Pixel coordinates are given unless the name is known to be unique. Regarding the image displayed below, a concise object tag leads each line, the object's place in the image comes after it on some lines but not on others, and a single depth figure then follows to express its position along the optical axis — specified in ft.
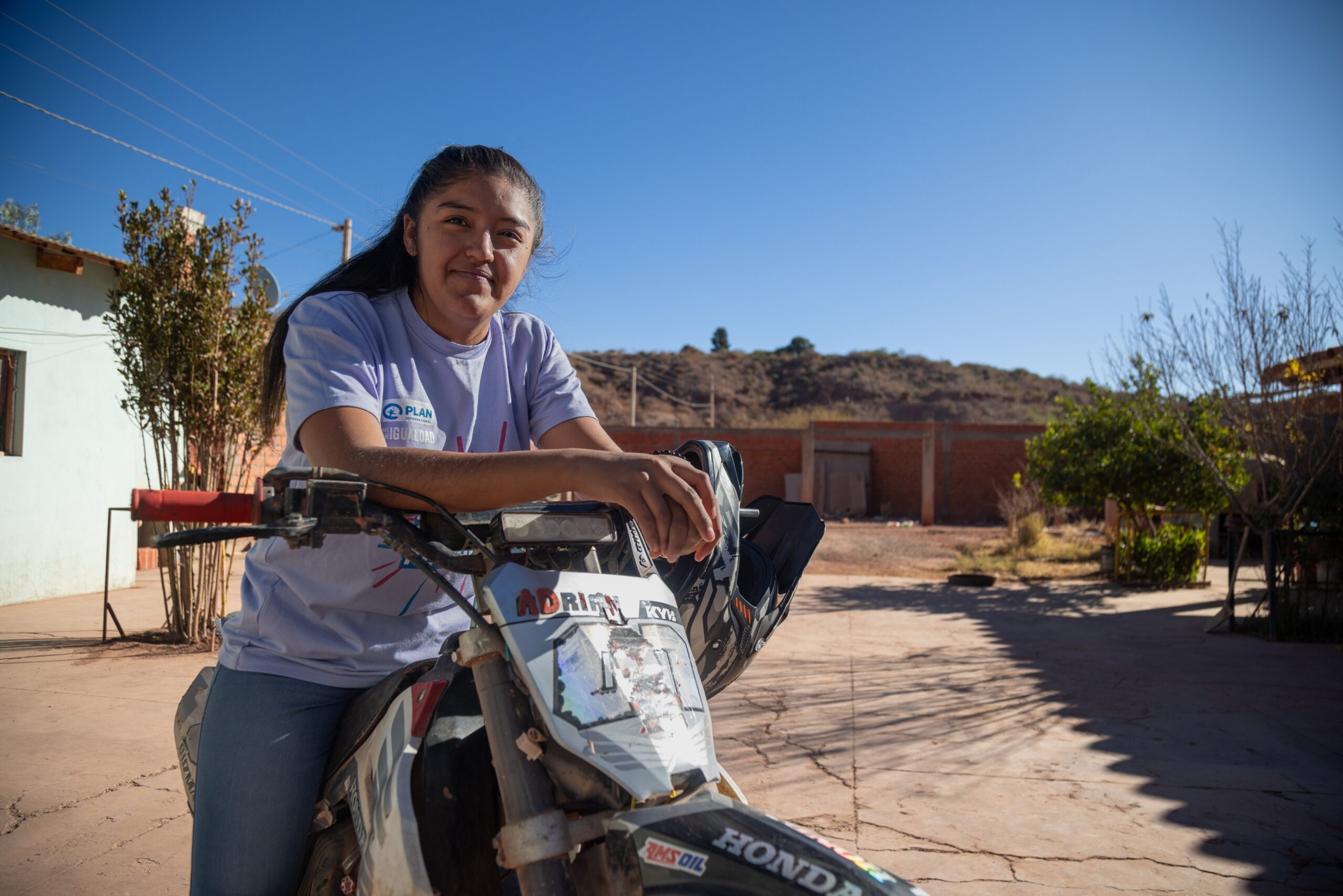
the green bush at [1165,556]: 40.45
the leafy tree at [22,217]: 40.30
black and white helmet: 4.60
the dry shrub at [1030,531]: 56.34
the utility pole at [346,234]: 60.75
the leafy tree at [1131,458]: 36.73
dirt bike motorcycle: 2.91
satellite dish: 24.53
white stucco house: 26.84
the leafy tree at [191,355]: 21.74
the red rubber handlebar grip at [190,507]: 3.42
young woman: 4.42
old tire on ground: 39.99
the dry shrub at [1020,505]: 62.13
